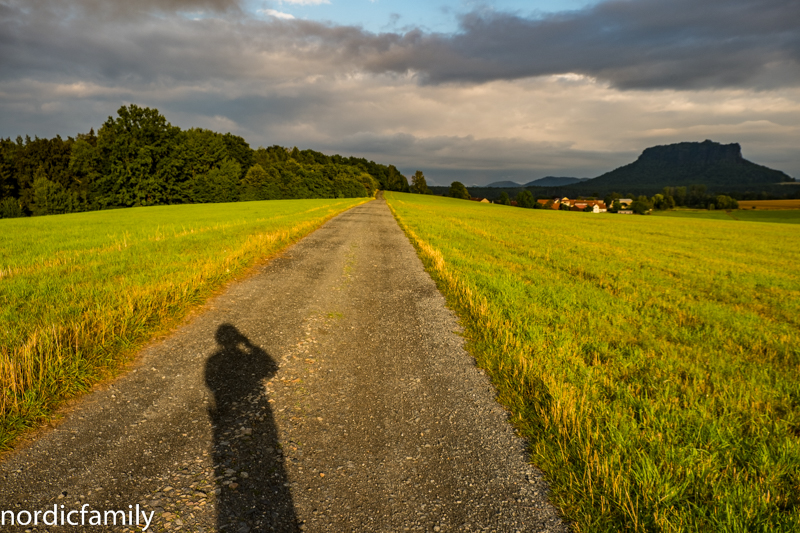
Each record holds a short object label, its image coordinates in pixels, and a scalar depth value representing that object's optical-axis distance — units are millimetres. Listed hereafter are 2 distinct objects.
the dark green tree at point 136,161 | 69500
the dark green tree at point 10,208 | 63206
